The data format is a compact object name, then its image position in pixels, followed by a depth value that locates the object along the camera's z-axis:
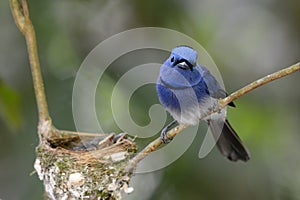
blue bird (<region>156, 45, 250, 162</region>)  6.45
